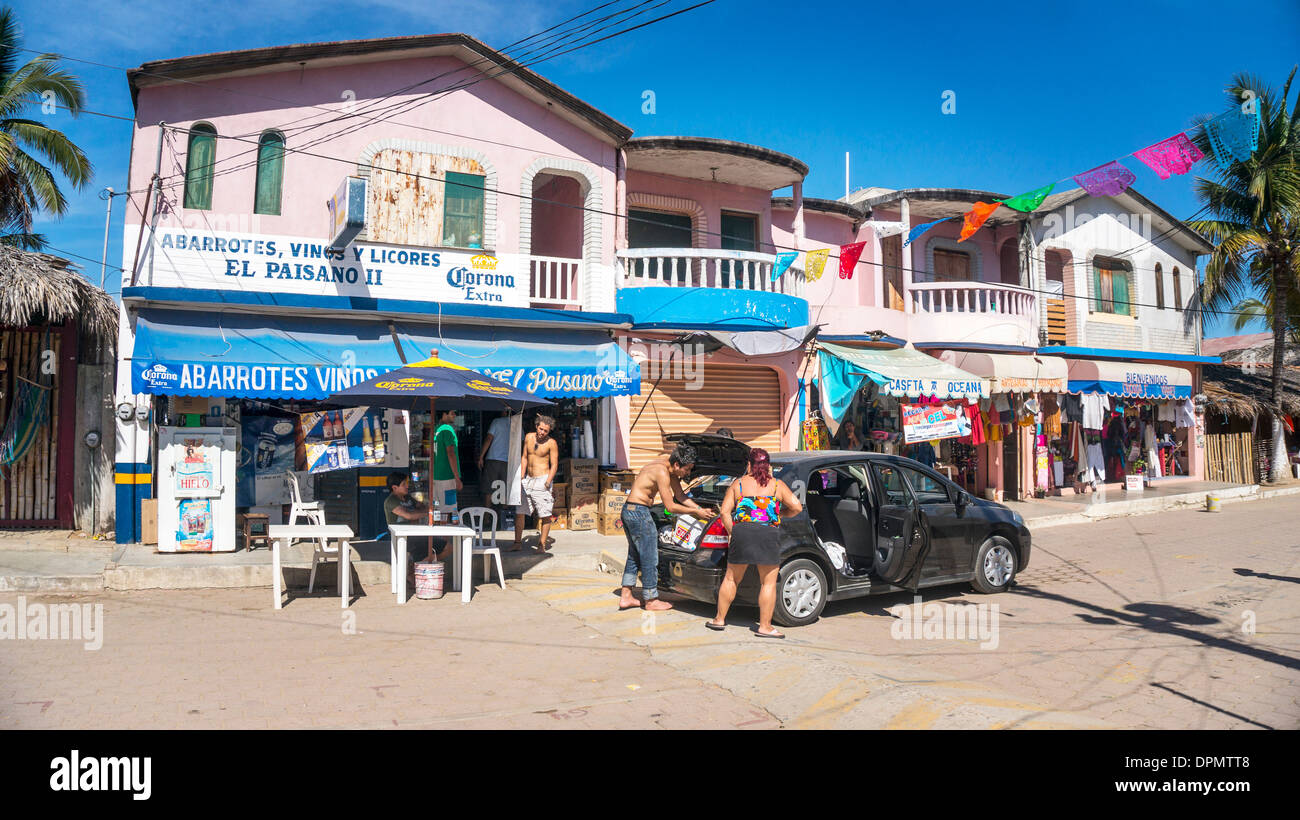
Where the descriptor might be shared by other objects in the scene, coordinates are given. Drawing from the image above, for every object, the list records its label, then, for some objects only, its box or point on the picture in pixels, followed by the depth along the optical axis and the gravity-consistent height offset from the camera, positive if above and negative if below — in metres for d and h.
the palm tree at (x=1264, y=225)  20.00 +5.72
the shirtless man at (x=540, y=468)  10.42 -0.20
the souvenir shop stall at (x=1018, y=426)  16.67 +0.45
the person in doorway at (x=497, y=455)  12.02 -0.03
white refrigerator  9.98 -0.42
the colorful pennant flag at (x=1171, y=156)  10.82 +3.83
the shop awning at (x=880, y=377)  14.31 +1.27
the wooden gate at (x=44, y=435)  11.84 +0.32
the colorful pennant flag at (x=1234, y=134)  9.73 +3.72
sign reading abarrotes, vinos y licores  11.09 +2.65
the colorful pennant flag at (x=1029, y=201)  12.16 +3.68
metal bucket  8.68 -1.33
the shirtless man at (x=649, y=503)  7.77 -0.53
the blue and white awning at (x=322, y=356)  10.14 +1.35
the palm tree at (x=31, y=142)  13.04 +5.10
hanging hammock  11.71 +0.51
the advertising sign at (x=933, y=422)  14.86 +0.48
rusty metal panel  12.23 +3.87
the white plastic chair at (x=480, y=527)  9.27 -0.99
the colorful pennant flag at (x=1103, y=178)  11.28 +3.74
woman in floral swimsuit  6.90 -0.62
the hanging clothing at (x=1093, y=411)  18.39 +0.80
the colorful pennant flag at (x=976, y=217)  12.87 +3.66
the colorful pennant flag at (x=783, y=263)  14.15 +3.22
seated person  8.98 -0.59
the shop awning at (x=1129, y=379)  18.44 +1.58
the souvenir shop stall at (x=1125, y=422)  18.53 +0.59
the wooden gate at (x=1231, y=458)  23.08 -0.37
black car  7.55 -0.84
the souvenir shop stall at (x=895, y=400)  14.56 +0.91
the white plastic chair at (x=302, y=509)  9.97 -0.68
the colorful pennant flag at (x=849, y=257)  14.40 +3.40
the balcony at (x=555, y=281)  12.90 +2.78
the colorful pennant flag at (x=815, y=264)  14.43 +3.27
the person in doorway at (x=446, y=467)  10.59 -0.19
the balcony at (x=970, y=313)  17.33 +2.90
